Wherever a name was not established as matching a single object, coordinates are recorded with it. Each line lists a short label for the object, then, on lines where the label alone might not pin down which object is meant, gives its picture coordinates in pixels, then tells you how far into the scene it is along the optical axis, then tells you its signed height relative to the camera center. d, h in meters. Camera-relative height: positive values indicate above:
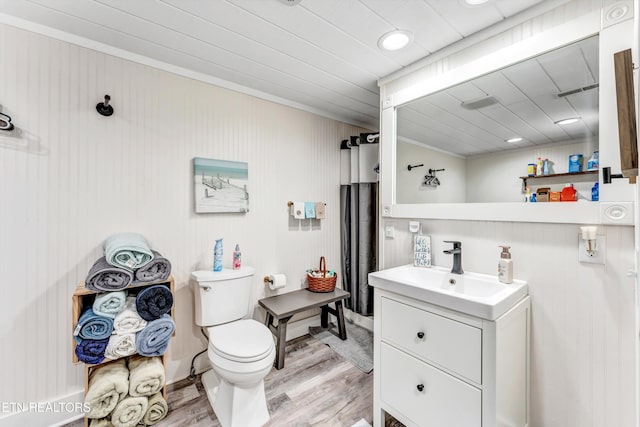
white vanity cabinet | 1.11 -0.69
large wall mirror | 1.17 +0.45
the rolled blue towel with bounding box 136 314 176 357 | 1.46 -0.66
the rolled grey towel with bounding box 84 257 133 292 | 1.38 -0.32
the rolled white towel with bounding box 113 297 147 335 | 1.43 -0.56
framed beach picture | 1.99 +0.23
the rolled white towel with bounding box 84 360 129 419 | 1.37 -0.89
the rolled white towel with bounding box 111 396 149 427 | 1.42 -1.04
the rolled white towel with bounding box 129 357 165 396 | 1.47 -0.89
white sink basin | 1.11 -0.37
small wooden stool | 2.07 -0.73
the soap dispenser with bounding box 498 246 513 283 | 1.40 -0.27
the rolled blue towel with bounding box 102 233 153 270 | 1.43 -0.20
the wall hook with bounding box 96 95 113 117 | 1.61 +0.65
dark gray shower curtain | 2.67 -0.26
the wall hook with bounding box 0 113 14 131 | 1.38 +0.48
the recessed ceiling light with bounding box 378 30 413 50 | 1.54 +1.02
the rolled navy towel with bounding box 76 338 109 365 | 1.33 -0.66
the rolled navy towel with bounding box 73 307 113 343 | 1.33 -0.56
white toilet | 1.50 -0.75
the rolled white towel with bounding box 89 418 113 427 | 1.41 -1.08
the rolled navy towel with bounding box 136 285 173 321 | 1.48 -0.48
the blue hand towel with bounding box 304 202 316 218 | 2.56 +0.05
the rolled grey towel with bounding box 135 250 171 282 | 1.48 -0.31
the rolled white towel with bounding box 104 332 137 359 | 1.40 -0.68
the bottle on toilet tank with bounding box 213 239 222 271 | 1.96 -0.30
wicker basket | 2.48 -0.62
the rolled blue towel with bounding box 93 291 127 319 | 1.39 -0.45
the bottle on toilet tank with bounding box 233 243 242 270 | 2.05 -0.34
